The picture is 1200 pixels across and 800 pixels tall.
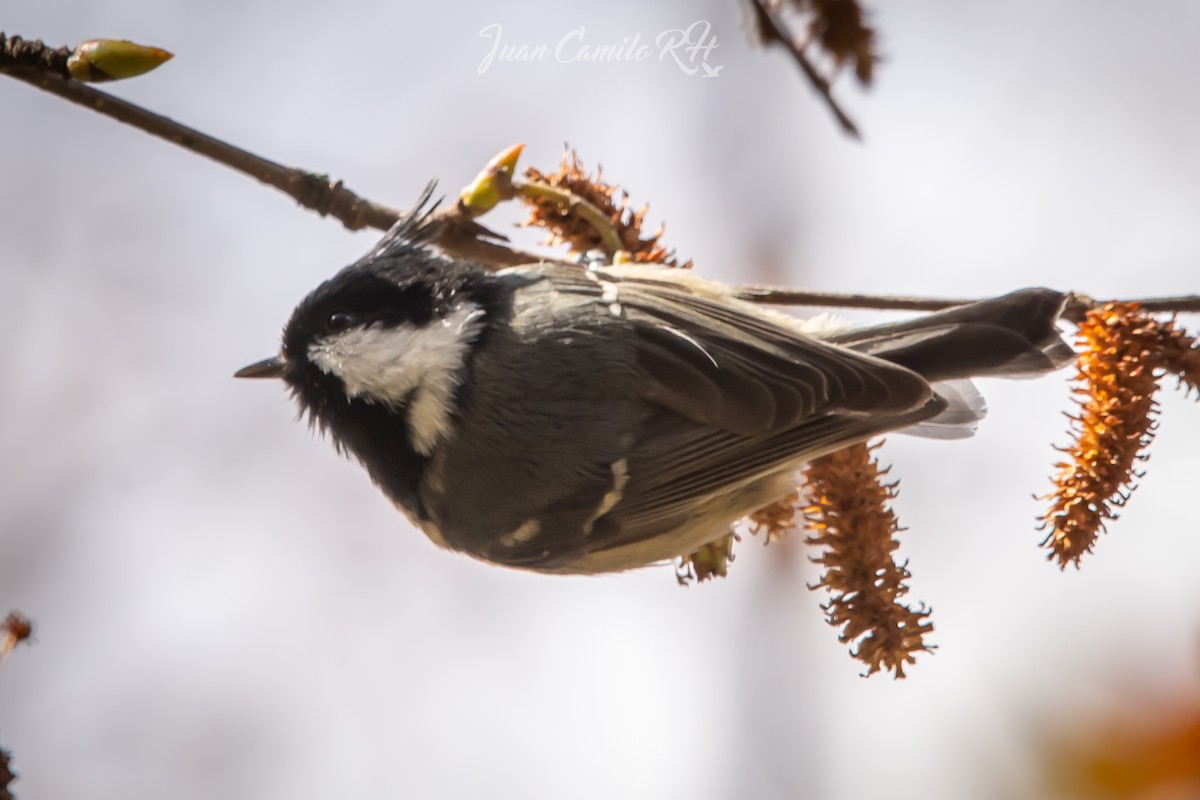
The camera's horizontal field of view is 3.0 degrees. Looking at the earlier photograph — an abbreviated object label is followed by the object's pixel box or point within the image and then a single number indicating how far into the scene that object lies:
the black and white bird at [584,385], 2.80
